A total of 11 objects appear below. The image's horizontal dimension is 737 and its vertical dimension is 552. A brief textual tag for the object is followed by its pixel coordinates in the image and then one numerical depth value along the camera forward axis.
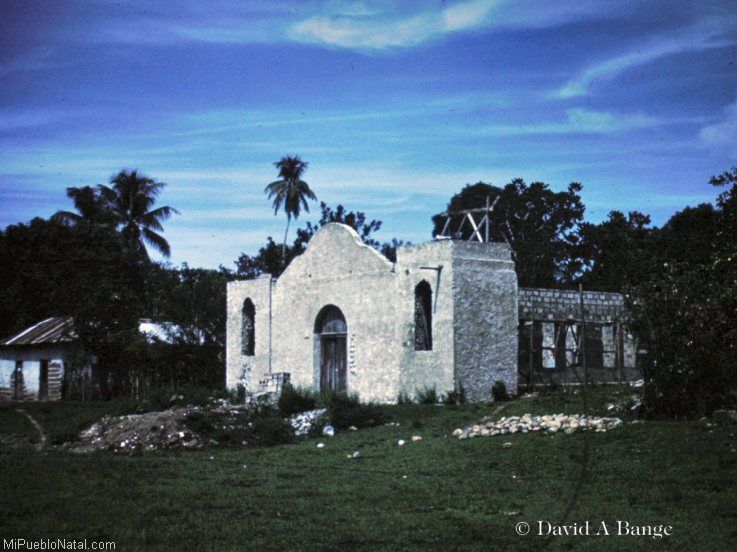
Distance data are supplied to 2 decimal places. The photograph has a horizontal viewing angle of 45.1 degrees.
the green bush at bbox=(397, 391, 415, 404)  23.44
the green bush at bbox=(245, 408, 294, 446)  17.81
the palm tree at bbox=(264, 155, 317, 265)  45.47
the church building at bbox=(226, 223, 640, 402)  23.09
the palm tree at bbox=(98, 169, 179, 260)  47.19
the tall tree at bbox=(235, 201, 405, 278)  44.50
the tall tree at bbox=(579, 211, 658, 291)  38.84
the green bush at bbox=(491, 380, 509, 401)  22.95
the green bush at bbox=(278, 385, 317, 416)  21.47
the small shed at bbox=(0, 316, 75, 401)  35.94
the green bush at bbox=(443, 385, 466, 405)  22.39
